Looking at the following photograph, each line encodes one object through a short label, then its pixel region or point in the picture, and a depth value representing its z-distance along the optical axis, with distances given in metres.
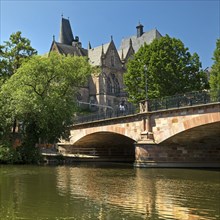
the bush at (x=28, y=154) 27.81
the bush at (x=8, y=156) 27.00
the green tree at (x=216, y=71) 30.96
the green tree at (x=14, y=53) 35.25
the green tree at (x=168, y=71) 35.59
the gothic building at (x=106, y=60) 66.88
